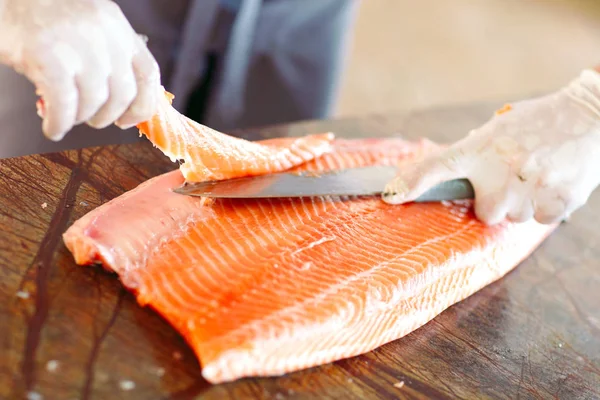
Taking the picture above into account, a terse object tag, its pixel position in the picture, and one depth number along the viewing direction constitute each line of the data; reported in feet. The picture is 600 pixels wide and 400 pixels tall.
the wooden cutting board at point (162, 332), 3.20
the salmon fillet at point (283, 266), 3.30
